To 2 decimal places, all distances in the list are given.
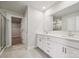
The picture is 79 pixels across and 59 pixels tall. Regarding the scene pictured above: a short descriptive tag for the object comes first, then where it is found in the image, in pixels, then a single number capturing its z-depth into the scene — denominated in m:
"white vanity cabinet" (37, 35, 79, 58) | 1.00
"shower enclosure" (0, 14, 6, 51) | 2.20
